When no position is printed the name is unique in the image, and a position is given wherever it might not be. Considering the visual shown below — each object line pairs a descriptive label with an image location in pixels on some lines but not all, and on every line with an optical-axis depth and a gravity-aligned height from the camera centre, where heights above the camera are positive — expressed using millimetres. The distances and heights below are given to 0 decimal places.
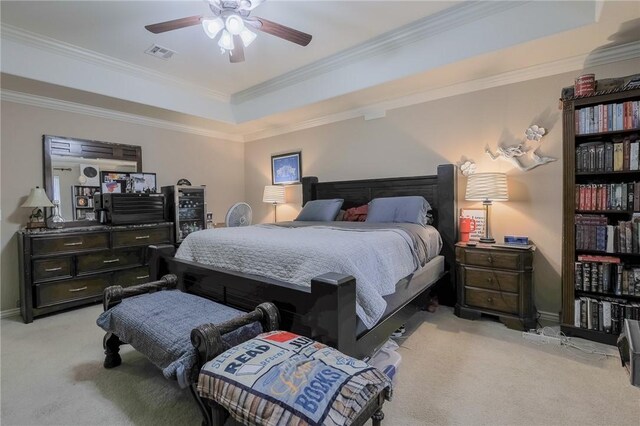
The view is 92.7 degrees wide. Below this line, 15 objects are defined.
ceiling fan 1994 +1249
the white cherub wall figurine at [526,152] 2801 +479
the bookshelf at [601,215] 2213 -107
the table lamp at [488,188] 2771 +138
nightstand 2542 -707
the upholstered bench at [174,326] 1395 -634
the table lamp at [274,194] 4641 +191
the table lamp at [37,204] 3113 +66
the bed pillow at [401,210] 3025 -57
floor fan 3602 -103
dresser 2936 -568
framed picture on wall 4699 +599
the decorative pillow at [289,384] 1035 -654
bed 1504 -526
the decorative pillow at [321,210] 3635 -52
